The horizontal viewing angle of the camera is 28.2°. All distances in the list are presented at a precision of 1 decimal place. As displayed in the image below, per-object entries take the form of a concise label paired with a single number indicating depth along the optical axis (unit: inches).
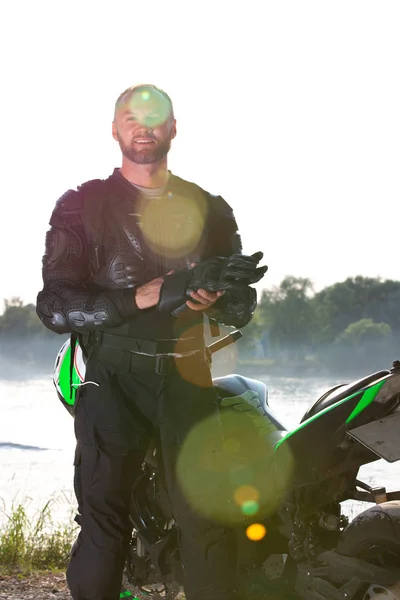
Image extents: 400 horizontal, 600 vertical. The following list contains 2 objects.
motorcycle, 127.8
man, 140.6
